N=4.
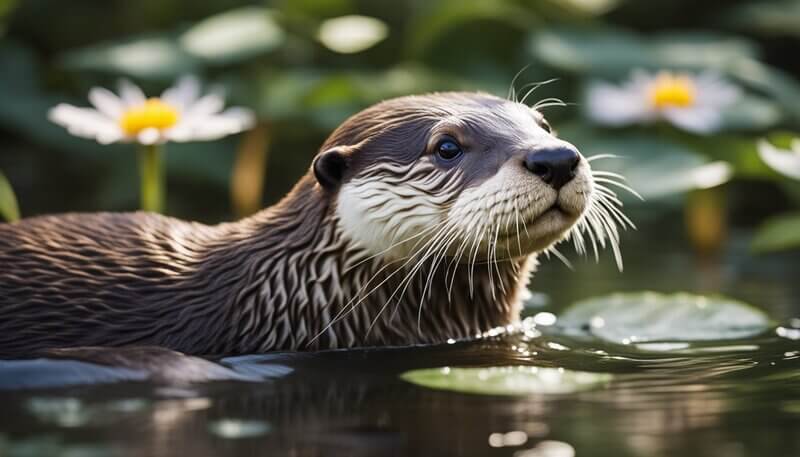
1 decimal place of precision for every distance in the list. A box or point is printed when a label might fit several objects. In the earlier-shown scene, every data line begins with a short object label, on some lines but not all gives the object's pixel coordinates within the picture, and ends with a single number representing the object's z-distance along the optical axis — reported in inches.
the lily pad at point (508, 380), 248.2
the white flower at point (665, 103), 547.5
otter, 294.5
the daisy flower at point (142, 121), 401.7
